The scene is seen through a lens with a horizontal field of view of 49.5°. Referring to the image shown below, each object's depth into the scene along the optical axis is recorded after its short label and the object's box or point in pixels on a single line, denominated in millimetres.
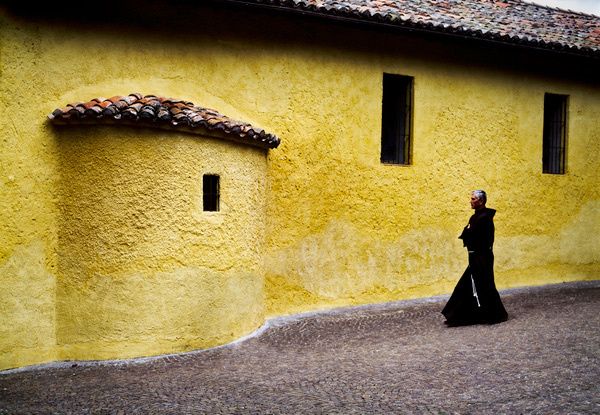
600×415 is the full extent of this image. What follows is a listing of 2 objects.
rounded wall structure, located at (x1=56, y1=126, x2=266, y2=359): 7609
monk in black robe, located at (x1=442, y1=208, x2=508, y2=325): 9094
